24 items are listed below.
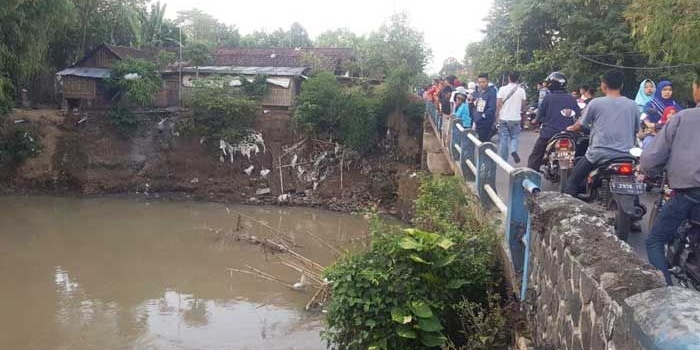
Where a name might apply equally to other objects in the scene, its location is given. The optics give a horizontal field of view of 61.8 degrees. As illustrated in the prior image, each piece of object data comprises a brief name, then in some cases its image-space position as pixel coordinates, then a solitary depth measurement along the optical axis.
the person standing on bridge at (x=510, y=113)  9.75
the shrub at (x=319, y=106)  22.48
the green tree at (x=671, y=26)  10.38
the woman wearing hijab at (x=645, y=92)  9.13
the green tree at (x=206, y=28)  42.29
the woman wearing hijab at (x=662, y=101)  7.90
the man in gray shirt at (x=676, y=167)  3.94
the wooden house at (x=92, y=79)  25.16
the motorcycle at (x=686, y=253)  4.18
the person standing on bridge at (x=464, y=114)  12.20
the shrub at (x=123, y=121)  23.39
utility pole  25.66
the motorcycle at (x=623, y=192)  5.39
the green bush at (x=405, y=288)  4.94
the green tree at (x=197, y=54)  25.58
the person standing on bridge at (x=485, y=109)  11.00
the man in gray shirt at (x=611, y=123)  5.70
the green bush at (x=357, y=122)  22.33
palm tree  32.12
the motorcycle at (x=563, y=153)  6.97
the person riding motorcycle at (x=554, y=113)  7.51
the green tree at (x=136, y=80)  23.34
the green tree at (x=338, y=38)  47.44
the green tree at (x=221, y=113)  22.67
